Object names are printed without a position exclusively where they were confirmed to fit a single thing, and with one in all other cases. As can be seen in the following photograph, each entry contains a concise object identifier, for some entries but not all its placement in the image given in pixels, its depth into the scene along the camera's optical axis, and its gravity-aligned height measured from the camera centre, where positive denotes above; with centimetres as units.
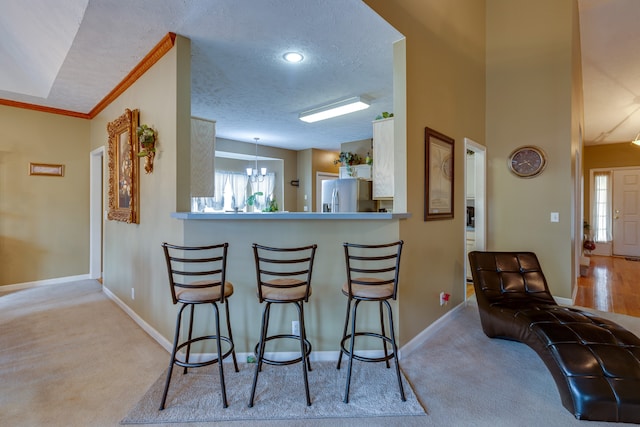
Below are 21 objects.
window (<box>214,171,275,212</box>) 730 +66
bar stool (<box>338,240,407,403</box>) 198 -52
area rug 183 -117
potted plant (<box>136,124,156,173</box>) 274 +63
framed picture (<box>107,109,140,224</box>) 313 +51
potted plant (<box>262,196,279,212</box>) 360 +8
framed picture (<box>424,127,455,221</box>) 288 +38
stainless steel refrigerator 544 +33
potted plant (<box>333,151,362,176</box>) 626 +109
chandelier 619 +77
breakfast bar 236 -26
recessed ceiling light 288 +149
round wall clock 385 +66
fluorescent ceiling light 404 +145
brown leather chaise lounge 174 -86
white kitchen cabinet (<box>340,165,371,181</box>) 597 +84
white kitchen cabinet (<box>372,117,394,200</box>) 302 +55
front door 731 +3
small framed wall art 441 +66
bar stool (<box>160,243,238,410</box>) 190 -52
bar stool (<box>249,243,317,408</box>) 191 -52
